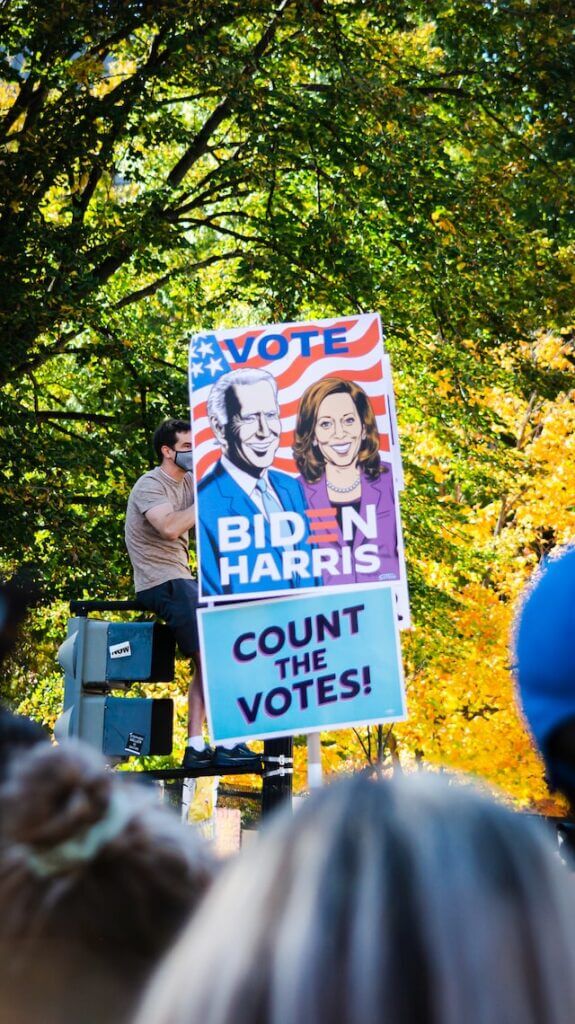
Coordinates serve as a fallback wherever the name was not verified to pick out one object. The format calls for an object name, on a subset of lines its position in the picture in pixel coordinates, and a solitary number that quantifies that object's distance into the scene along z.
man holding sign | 13.21
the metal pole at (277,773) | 11.55
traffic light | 12.75
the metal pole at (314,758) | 10.12
